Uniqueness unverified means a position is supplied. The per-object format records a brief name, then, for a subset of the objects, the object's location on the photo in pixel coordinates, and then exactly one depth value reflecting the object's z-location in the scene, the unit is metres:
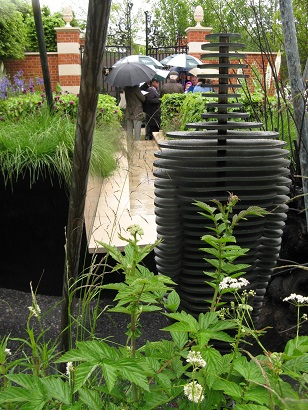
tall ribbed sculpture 2.48
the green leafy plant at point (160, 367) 1.28
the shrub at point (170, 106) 12.18
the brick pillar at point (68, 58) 20.88
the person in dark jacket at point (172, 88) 14.66
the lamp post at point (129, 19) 31.34
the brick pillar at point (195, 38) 21.89
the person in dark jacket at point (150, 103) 14.37
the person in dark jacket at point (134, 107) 13.20
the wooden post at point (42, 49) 3.63
